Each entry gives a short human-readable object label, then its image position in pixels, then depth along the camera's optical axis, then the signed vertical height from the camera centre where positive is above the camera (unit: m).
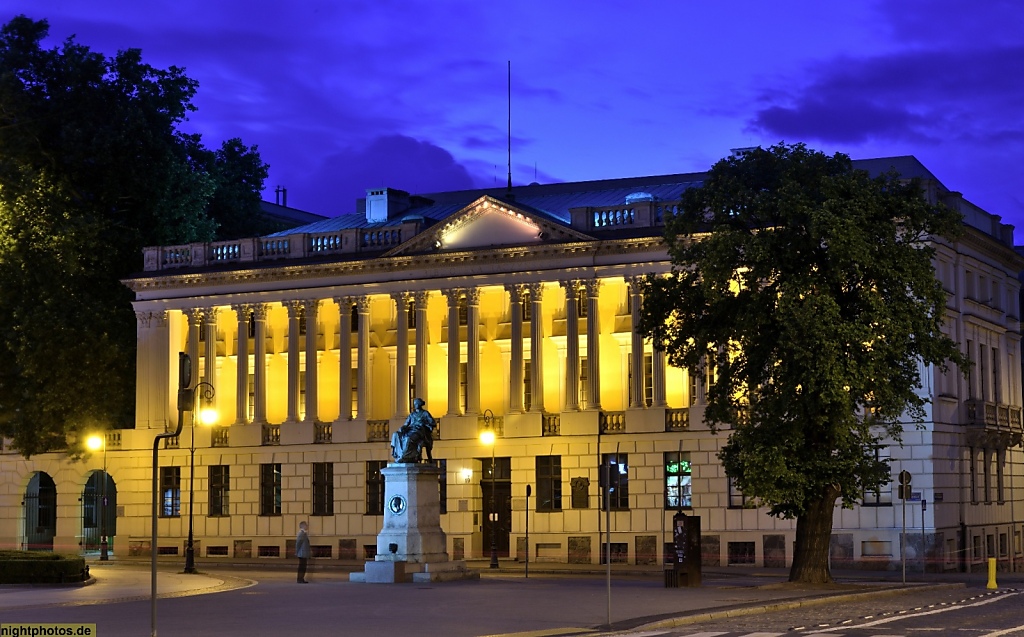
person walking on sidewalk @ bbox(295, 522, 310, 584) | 45.91 -2.98
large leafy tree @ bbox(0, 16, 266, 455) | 70.19 +10.18
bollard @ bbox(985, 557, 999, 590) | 42.47 -3.41
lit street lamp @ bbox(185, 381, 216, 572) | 54.00 +0.96
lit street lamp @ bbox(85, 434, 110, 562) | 68.24 -2.30
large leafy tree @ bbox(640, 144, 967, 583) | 43.25 +3.35
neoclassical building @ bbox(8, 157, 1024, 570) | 62.31 +1.73
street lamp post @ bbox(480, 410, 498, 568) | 59.12 +0.16
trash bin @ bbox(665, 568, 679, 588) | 42.72 -3.49
